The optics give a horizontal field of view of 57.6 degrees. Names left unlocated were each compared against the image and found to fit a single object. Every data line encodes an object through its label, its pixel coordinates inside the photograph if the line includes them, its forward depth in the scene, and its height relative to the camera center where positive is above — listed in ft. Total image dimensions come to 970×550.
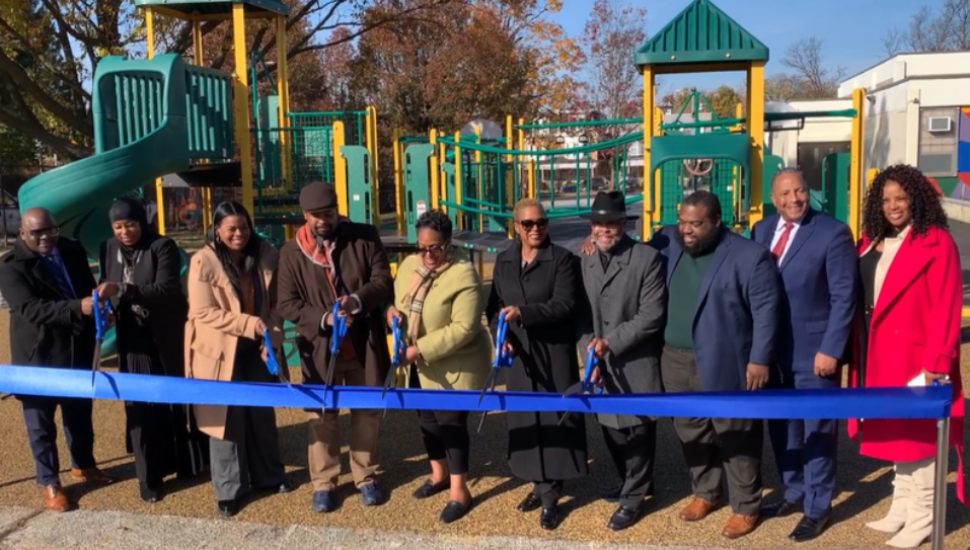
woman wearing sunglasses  13.96 -2.60
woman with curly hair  12.42 -2.01
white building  90.07 +6.79
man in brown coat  14.56 -1.70
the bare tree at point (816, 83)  187.42 +20.67
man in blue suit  12.93 -1.93
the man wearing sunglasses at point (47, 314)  15.03 -2.00
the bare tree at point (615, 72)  104.12 +13.24
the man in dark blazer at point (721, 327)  12.86 -2.17
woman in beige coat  14.66 -2.34
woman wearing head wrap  15.40 -2.19
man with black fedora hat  13.48 -2.21
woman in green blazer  14.19 -2.22
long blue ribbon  11.49 -2.99
